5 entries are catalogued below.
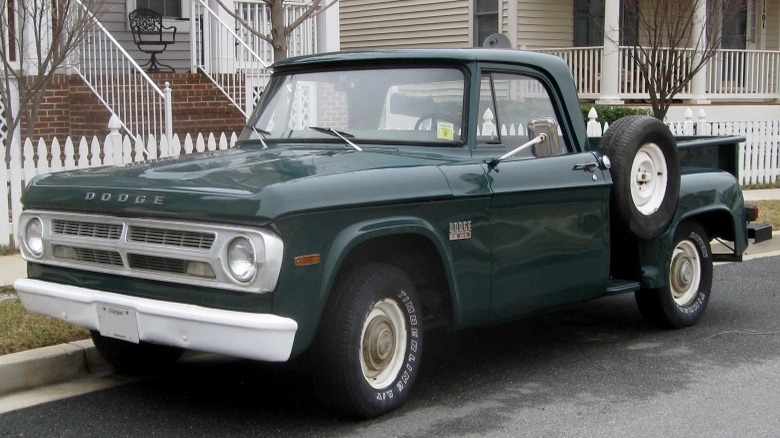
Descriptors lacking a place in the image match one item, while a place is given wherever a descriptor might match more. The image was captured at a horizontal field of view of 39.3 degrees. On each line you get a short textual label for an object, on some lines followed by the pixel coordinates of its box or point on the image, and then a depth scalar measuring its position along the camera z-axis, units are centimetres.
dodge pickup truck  485
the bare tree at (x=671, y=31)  1602
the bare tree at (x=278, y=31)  1015
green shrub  2053
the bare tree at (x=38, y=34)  1077
